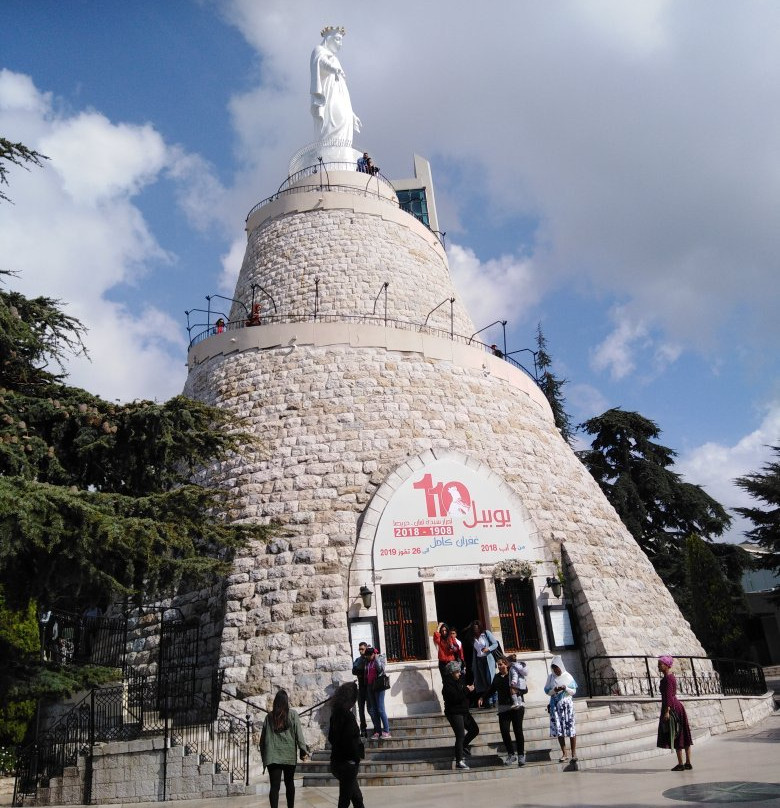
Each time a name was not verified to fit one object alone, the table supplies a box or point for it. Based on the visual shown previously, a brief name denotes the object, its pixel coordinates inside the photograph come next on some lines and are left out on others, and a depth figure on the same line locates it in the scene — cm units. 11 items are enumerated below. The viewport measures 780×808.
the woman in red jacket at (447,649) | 929
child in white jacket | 809
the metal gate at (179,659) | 1106
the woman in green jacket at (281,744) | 615
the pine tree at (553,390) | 3133
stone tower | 1120
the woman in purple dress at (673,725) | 748
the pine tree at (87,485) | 707
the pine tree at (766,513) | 2062
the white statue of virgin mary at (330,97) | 2430
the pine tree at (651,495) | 2428
